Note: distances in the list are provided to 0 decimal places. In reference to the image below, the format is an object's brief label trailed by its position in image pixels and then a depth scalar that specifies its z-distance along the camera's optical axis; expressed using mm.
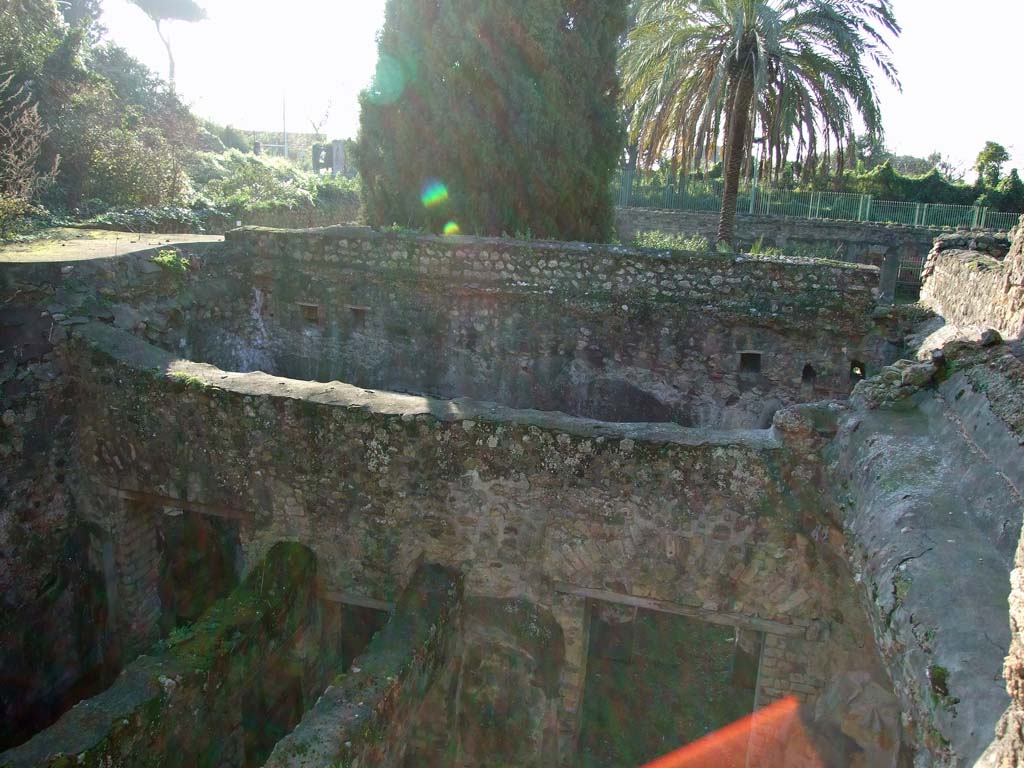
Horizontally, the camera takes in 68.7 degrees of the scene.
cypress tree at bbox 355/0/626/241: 11469
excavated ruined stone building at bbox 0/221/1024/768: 3824
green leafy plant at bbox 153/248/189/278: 8352
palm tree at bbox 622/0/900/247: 11141
